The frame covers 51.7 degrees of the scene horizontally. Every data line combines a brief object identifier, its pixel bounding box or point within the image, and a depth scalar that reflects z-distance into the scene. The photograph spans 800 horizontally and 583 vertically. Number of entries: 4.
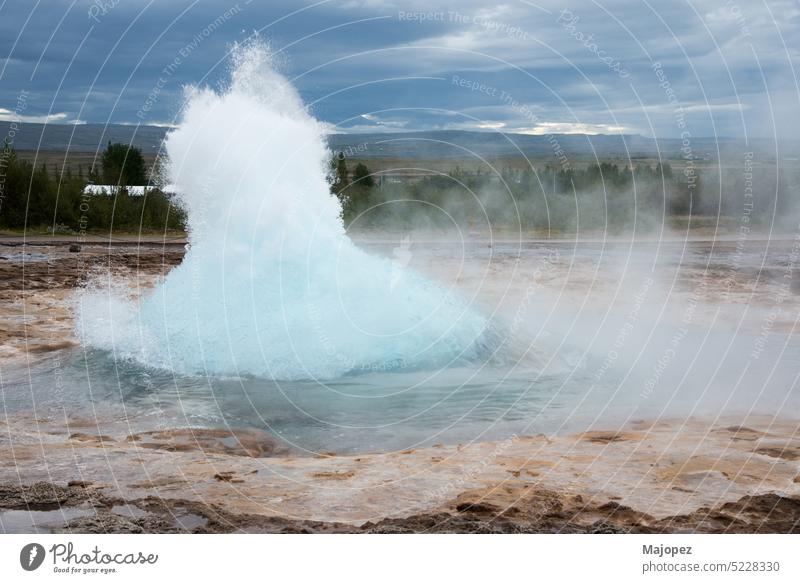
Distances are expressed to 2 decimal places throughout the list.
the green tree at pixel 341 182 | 38.41
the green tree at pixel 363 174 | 41.89
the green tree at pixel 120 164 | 44.38
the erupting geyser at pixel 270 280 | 13.27
